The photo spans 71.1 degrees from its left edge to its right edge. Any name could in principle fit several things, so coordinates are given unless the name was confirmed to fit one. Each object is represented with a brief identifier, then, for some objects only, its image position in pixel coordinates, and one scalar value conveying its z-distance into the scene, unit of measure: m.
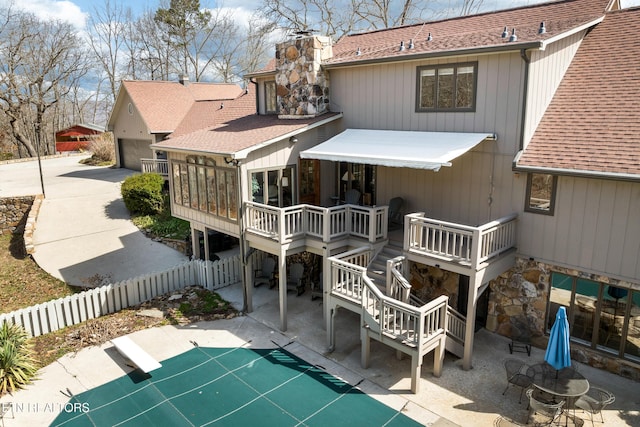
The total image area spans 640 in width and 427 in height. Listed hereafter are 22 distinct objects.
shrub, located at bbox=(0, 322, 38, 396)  10.34
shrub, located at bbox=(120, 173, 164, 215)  22.34
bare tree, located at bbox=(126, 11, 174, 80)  50.38
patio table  8.66
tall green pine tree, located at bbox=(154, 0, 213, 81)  45.84
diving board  10.90
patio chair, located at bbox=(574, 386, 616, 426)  8.73
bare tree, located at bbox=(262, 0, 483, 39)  31.25
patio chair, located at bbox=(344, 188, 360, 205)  14.89
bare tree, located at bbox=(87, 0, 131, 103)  53.97
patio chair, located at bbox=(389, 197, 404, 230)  13.82
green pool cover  9.23
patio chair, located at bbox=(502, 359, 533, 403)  9.33
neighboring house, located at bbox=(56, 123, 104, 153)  49.03
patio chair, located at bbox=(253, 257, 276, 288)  16.17
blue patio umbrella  8.64
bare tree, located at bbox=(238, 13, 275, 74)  43.00
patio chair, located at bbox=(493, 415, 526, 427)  8.88
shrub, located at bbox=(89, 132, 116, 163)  37.66
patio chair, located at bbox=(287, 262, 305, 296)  15.38
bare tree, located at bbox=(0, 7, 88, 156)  41.22
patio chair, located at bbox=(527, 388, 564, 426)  8.55
